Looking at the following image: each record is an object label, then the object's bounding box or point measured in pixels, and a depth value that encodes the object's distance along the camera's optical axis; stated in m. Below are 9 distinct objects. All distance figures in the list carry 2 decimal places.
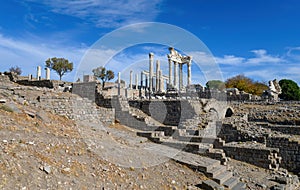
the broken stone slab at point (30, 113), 6.46
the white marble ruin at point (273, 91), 27.17
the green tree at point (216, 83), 49.41
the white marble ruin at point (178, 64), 30.68
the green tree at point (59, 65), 32.48
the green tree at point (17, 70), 37.25
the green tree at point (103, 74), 38.12
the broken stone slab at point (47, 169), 4.03
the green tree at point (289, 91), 38.25
